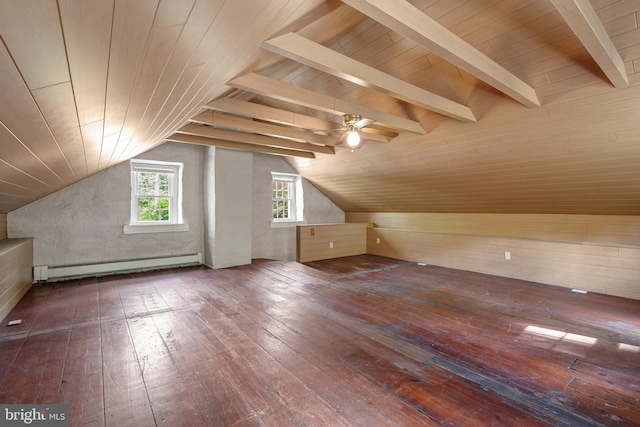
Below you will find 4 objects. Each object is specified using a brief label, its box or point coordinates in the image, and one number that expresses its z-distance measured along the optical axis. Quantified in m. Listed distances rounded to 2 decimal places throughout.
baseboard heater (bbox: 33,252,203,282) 3.98
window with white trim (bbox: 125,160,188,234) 4.66
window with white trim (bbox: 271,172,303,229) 6.21
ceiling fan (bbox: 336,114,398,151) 3.23
